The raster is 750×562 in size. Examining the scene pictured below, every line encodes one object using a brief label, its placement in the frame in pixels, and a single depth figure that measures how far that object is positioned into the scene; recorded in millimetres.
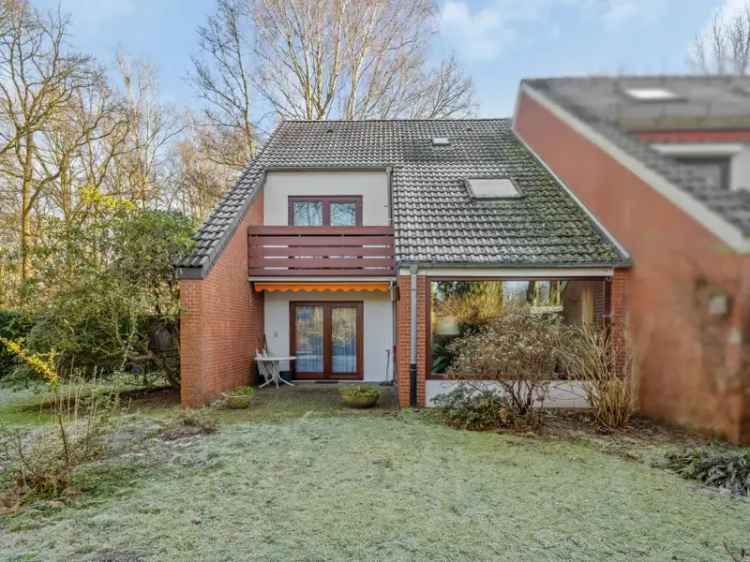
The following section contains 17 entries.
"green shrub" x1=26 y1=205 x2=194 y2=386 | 11258
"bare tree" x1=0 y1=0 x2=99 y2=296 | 18109
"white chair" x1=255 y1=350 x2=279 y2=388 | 15450
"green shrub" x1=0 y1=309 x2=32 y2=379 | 16812
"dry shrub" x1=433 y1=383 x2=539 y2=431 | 9828
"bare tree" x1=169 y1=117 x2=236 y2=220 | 27188
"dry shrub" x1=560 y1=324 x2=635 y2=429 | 7799
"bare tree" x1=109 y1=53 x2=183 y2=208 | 23688
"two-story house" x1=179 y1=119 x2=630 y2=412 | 11547
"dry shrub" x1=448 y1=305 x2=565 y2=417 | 9406
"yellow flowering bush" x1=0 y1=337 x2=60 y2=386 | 5387
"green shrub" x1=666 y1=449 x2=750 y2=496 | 6281
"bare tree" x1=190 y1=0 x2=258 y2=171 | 22188
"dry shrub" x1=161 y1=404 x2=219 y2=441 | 9375
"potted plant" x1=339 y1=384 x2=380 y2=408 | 11992
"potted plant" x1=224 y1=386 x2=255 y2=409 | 11727
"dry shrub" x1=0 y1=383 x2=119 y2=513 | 6340
